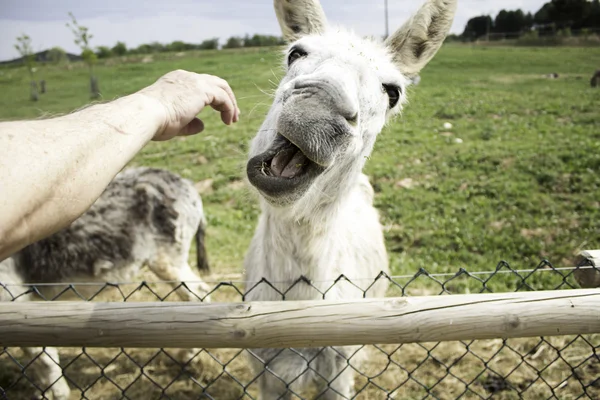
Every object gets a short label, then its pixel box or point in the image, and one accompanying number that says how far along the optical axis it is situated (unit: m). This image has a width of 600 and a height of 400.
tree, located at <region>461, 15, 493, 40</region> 41.56
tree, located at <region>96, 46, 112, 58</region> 47.34
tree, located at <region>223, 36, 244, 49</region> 47.97
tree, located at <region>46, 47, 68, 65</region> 34.06
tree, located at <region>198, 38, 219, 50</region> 50.28
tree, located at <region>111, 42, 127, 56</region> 50.31
